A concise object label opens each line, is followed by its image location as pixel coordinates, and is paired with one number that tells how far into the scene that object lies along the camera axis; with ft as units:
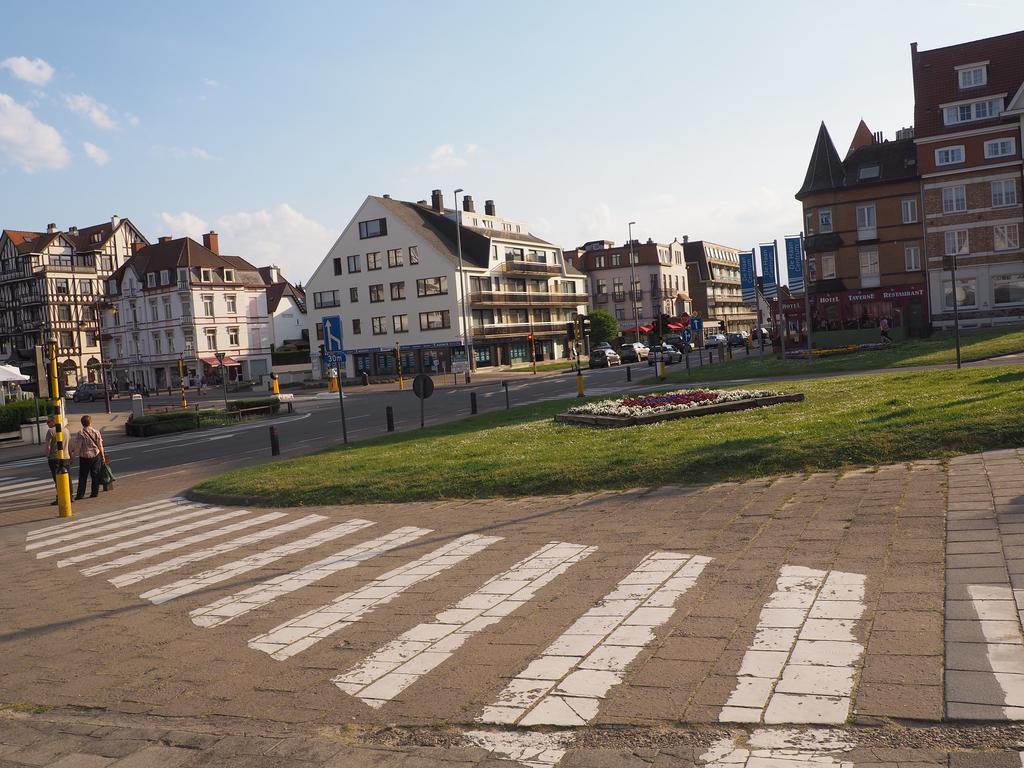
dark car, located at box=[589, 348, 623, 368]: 216.13
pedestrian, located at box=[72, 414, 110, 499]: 61.00
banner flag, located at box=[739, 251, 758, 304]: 116.37
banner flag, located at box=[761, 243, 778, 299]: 118.73
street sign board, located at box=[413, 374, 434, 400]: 84.12
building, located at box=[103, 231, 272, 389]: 269.23
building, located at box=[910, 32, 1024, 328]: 167.22
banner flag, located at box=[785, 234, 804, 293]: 125.29
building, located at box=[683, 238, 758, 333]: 422.82
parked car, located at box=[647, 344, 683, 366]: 202.08
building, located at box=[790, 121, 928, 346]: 179.01
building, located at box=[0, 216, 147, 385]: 298.97
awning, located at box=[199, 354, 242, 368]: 269.03
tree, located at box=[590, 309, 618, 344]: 304.26
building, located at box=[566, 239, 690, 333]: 369.91
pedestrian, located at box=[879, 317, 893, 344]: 155.22
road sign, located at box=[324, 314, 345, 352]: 68.33
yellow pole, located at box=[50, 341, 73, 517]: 53.06
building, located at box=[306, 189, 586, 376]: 256.11
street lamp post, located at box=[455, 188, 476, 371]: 251.60
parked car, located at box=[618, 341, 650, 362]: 228.43
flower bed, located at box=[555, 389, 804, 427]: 61.21
